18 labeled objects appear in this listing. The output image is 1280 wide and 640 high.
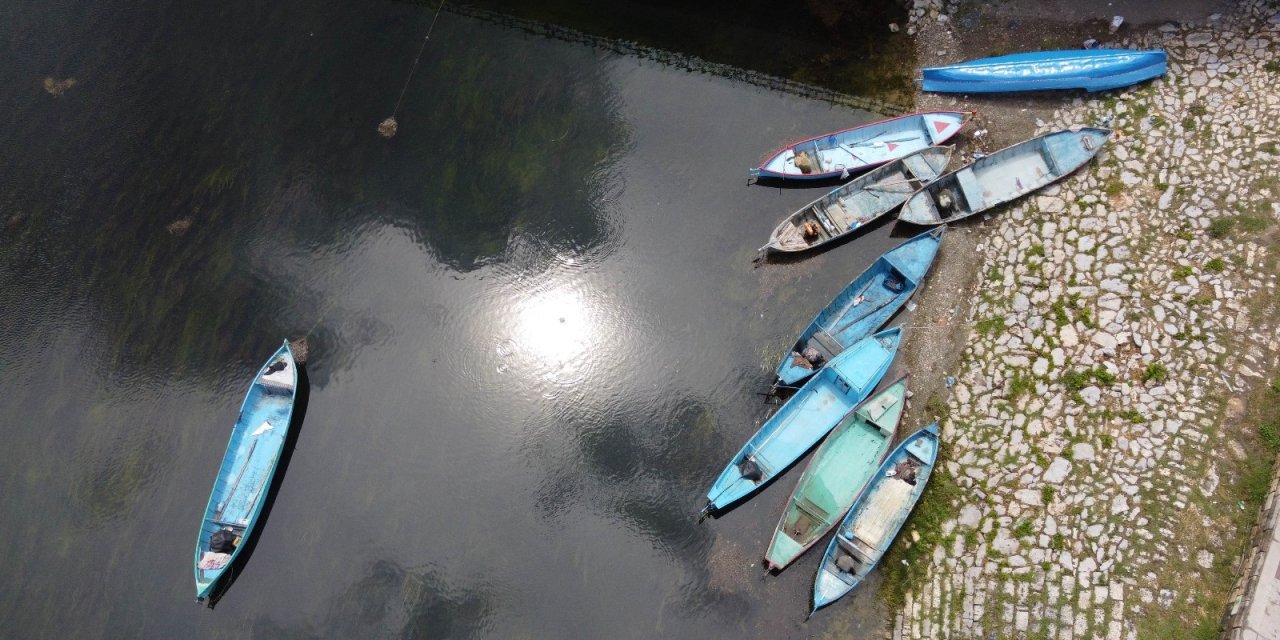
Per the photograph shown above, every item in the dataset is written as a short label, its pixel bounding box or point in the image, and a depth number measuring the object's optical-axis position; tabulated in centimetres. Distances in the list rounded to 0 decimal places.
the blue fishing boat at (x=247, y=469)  2350
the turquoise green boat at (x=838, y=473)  2227
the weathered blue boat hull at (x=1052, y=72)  2522
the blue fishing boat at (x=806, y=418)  2319
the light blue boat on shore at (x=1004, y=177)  2503
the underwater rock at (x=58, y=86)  3170
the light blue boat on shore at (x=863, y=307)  2417
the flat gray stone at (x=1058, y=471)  2161
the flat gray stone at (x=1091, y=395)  2212
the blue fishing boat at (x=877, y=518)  2169
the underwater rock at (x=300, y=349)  2639
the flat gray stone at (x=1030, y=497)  2159
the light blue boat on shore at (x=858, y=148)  2641
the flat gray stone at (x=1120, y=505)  2084
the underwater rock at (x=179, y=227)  2884
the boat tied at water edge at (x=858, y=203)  2577
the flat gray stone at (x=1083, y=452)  2161
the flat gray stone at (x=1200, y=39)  2520
